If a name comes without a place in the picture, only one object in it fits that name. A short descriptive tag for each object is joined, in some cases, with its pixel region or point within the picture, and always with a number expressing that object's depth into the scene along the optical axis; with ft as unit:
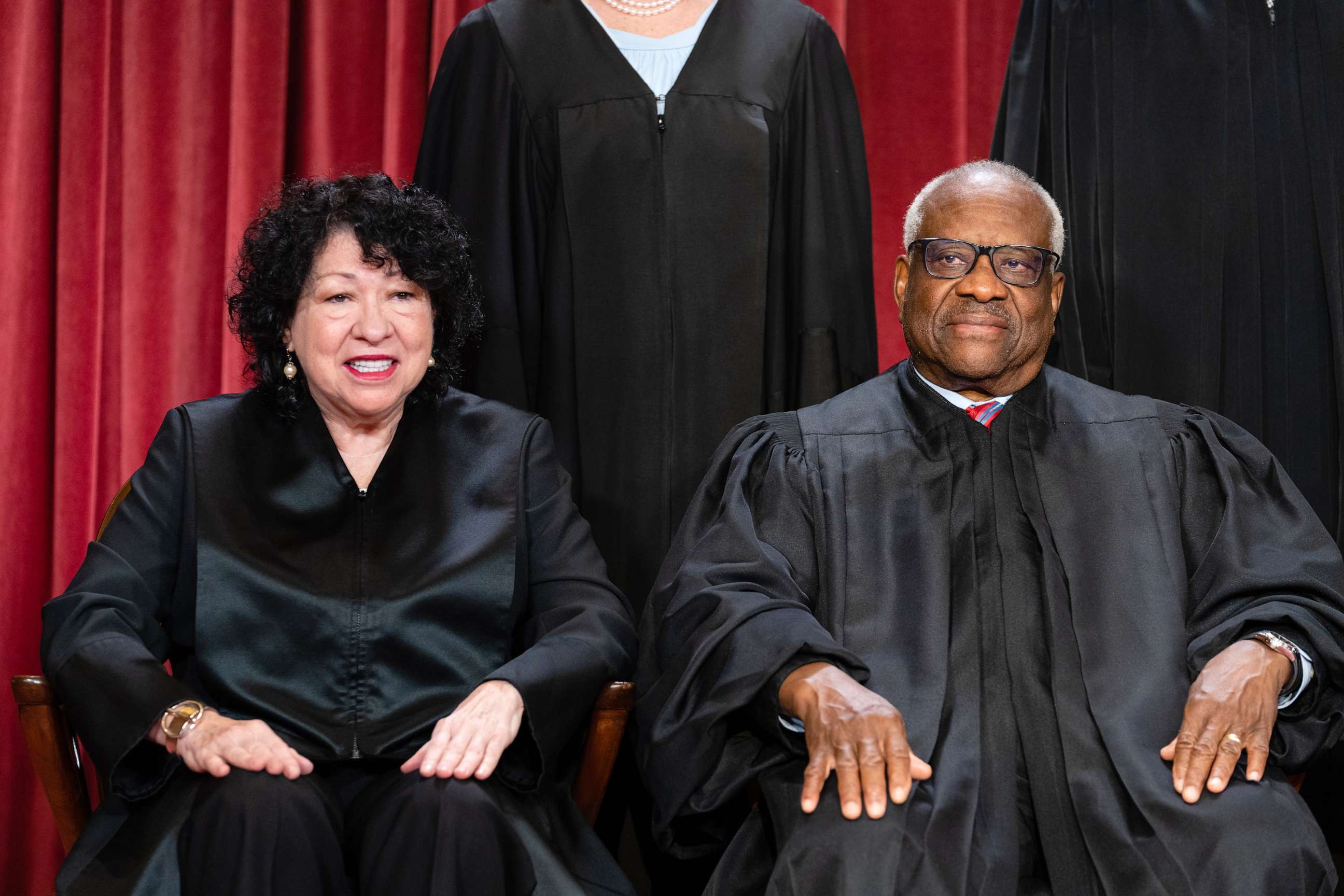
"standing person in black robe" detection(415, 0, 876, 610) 18.58
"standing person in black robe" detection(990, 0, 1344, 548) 19.38
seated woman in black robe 13.16
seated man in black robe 13.23
